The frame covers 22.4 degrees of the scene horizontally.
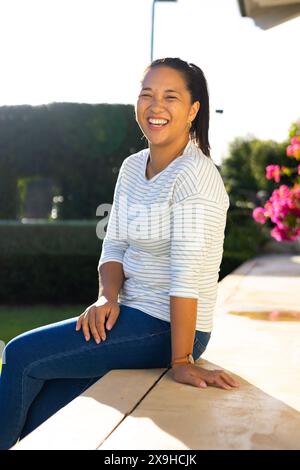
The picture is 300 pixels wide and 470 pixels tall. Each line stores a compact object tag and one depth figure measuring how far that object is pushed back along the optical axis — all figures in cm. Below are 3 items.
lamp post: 1379
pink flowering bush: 840
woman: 258
